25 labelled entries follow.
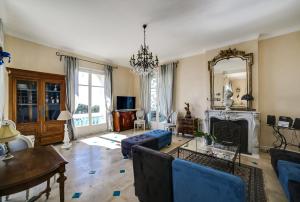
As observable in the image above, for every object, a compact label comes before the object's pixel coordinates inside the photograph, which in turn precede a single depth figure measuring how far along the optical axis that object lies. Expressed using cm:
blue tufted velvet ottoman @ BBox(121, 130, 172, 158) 336
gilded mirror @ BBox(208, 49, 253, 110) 391
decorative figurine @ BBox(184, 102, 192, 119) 512
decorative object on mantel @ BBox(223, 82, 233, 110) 409
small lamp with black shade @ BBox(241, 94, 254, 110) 372
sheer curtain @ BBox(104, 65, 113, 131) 600
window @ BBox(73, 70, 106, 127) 532
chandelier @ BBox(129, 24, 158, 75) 331
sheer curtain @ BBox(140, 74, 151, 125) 658
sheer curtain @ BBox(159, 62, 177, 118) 561
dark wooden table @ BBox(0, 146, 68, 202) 124
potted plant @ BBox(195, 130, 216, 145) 285
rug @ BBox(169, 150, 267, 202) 208
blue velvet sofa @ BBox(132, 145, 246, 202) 114
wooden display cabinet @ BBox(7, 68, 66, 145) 354
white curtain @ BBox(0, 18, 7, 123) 293
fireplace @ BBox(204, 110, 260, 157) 363
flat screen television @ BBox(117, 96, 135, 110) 645
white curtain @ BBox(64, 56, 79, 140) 471
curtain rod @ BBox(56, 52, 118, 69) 460
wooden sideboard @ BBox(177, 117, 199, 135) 495
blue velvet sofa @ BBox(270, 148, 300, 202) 161
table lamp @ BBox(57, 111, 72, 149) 393
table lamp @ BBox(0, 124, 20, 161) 157
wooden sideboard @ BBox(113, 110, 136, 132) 606
